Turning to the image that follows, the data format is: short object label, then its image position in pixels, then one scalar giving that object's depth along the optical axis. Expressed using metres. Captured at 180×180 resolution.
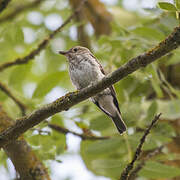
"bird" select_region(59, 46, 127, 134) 8.42
